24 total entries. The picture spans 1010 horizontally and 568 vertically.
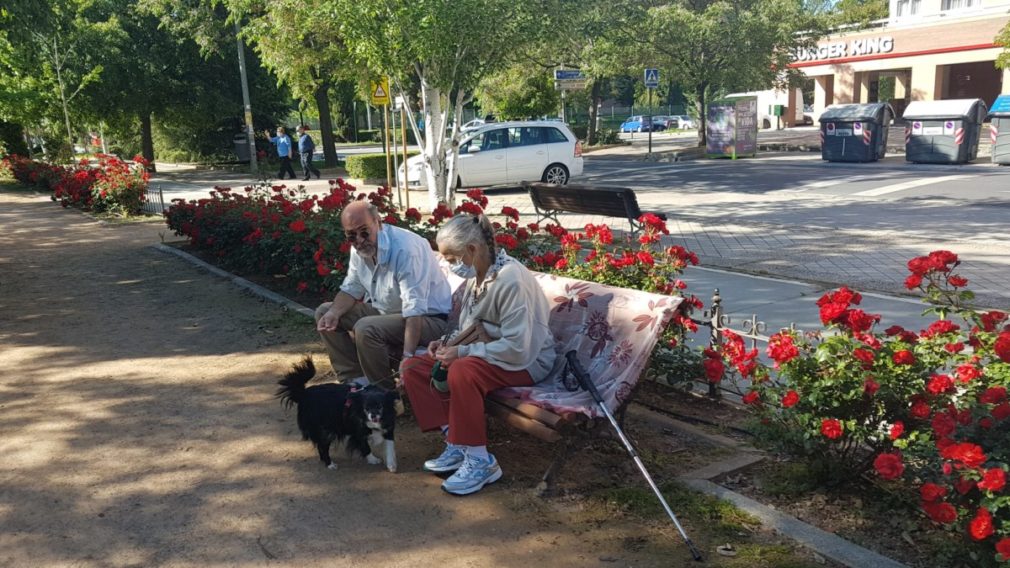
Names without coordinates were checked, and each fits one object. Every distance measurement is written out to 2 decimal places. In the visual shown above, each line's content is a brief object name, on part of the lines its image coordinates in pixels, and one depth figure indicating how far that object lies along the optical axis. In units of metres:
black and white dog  4.09
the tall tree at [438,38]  11.24
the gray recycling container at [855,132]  21.67
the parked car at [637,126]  53.09
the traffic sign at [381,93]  13.57
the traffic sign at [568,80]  23.90
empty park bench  10.52
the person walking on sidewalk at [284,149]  24.28
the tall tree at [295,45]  17.52
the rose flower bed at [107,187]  15.53
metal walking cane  3.30
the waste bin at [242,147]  32.66
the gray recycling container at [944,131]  19.77
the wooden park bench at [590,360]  3.70
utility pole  24.80
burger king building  35.53
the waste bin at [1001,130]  19.52
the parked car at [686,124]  54.59
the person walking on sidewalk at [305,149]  24.56
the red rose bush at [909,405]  2.79
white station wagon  18.62
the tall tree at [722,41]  27.91
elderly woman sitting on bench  3.90
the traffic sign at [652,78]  24.78
